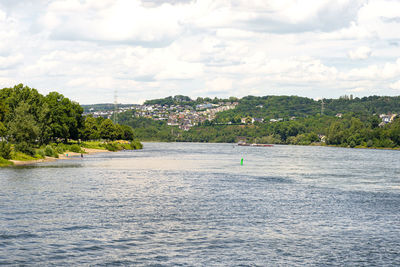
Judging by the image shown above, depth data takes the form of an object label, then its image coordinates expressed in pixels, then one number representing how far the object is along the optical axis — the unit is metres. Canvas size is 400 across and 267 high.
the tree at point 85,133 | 181.43
